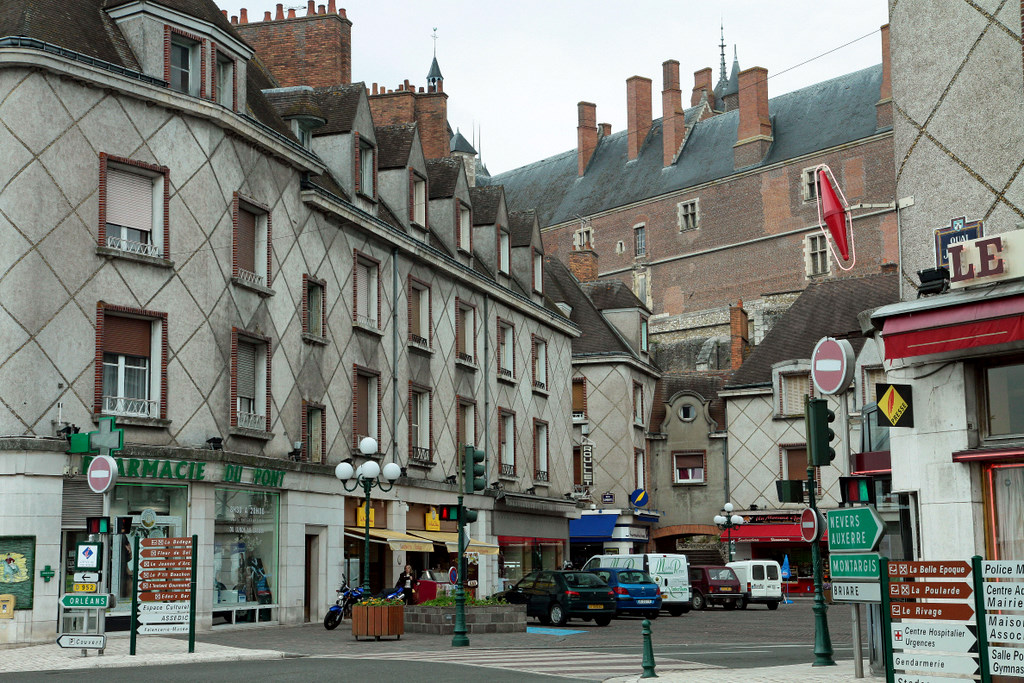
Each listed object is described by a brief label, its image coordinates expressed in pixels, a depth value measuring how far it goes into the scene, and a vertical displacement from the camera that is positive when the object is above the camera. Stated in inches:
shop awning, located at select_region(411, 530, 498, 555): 1229.7 -12.5
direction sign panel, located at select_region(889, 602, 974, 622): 372.2 -26.6
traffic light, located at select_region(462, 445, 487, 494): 770.2 +38.3
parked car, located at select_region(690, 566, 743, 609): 1425.9 -67.4
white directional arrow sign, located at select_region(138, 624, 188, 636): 681.0 -51.0
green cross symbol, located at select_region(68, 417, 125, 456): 704.4 +54.7
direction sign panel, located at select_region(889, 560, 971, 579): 373.1 -14.1
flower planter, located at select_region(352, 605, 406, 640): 819.4 -58.2
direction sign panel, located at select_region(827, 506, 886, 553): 462.0 -1.6
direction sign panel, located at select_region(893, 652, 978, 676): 368.8 -42.2
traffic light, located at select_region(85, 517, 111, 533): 677.3 +5.7
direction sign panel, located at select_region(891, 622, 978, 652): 370.3 -34.3
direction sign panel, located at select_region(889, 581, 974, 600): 372.8 -20.3
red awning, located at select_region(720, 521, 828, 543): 1824.6 -10.8
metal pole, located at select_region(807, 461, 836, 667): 592.7 -50.1
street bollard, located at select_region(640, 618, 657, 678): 540.4 -56.1
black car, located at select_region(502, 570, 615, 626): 1074.1 -60.3
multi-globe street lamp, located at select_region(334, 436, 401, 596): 883.4 +42.8
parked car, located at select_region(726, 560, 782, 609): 1453.0 -64.3
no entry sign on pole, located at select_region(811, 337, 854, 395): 506.3 +64.4
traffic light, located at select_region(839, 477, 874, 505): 521.0 +14.1
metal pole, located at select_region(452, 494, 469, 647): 772.6 -53.1
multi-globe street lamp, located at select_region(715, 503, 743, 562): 1614.2 +8.8
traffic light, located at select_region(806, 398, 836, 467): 568.7 +42.1
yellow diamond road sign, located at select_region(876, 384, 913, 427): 506.6 +47.7
